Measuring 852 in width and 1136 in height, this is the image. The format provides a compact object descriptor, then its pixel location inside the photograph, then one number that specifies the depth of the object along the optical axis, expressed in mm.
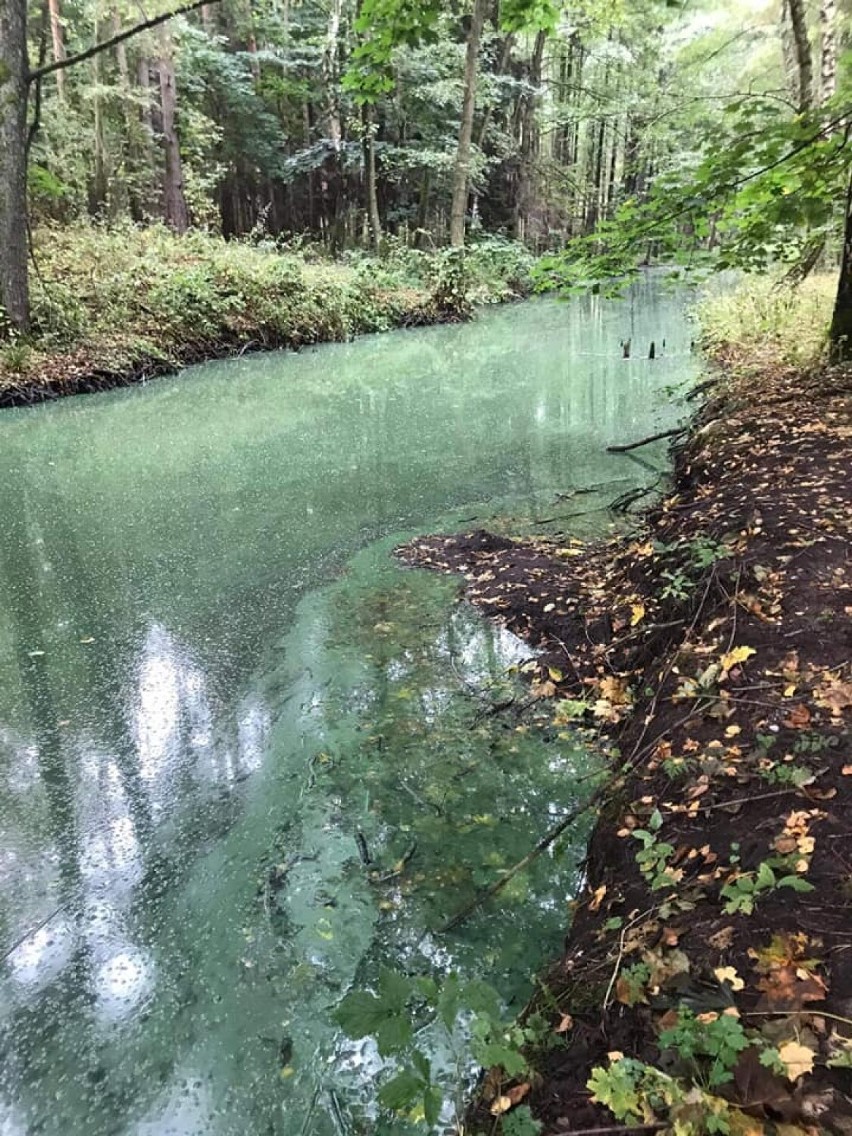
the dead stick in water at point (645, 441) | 7329
